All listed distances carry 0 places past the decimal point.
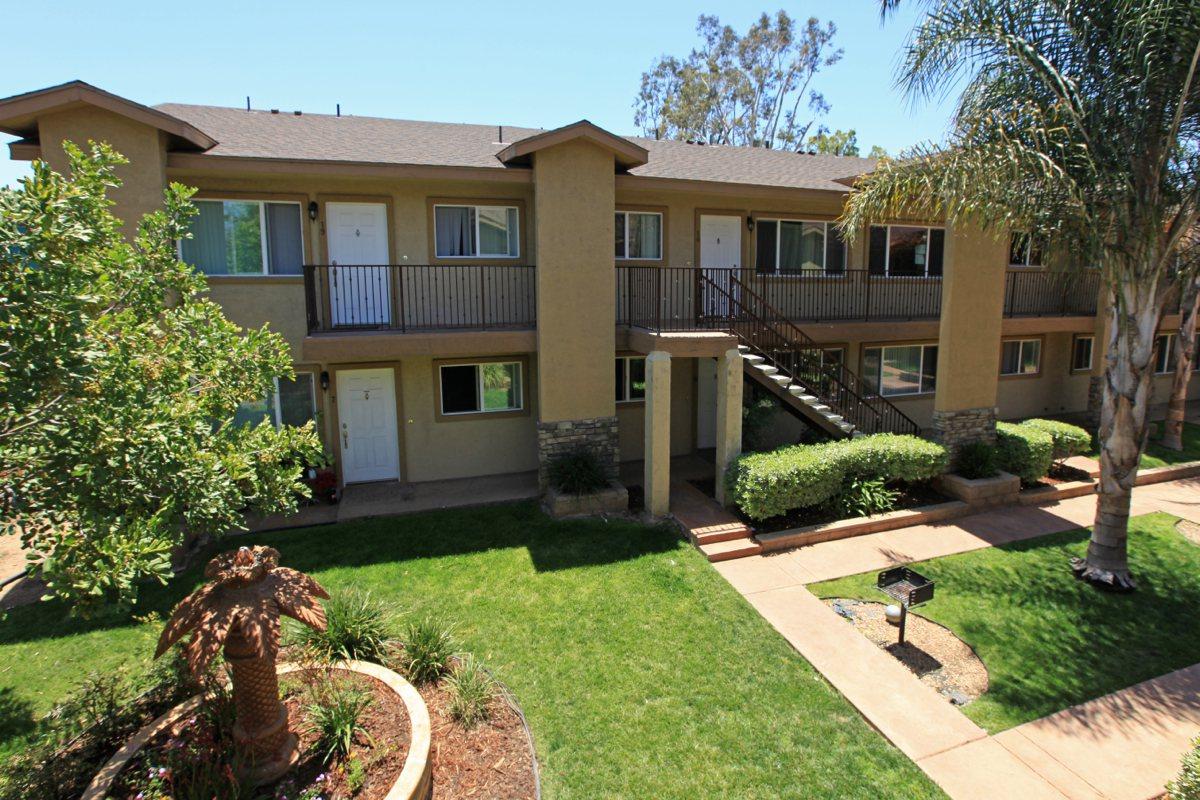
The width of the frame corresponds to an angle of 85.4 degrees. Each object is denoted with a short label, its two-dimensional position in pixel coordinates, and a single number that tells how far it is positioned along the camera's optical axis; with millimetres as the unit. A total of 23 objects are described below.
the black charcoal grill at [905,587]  7289
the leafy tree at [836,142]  36125
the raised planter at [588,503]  10594
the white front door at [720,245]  13988
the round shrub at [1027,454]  12000
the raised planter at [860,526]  9812
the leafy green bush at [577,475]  10844
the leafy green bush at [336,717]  5234
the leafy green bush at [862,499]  10703
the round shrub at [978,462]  11797
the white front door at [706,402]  14484
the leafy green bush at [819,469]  9906
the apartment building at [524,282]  10508
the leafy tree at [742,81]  34125
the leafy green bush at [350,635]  6445
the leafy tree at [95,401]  3619
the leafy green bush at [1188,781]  4453
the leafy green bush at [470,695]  5883
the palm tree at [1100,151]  7922
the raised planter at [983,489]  11406
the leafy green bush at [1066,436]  12844
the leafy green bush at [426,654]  6418
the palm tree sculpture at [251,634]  4625
